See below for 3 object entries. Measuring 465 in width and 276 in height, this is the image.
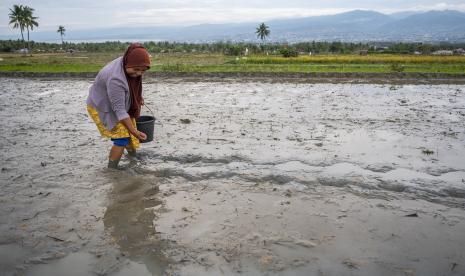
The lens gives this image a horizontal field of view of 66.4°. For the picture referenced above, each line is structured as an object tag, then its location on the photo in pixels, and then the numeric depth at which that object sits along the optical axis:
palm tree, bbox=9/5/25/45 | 58.55
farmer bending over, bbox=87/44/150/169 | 3.79
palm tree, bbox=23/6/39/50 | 59.36
